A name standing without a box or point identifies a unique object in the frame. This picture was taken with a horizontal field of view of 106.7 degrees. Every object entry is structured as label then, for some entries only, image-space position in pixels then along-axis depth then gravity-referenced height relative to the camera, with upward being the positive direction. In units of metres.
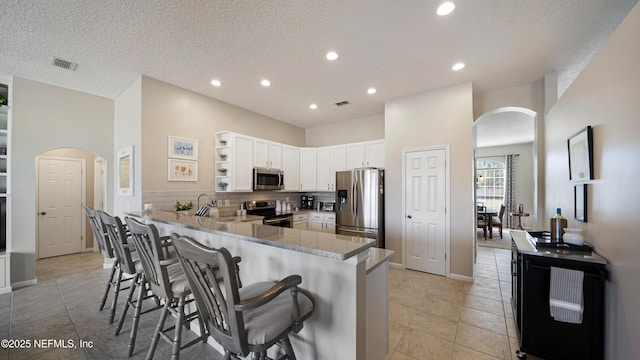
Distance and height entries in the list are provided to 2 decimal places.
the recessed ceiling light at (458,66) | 3.07 +1.52
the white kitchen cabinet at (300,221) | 4.99 -0.83
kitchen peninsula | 1.29 -0.61
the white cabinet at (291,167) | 5.34 +0.36
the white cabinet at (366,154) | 4.70 +0.57
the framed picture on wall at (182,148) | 3.69 +0.55
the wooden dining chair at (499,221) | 6.77 -1.15
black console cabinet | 1.69 -1.03
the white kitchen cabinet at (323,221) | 5.04 -0.86
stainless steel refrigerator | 4.29 -0.41
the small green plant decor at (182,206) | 3.60 -0.36
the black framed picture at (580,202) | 2.01 -0.18
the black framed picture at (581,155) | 1.88 +0.23
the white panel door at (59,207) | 4.71 -0.50
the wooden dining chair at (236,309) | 1.00 -0.64
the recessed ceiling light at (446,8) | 2.05 +1.53
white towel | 1.70 -0.83
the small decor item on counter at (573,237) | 1.98 -0.46
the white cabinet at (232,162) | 4.20 +0.36
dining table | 6.50 -1.00
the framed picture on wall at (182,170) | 3.68 +0.20
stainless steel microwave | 4.57 +0.07
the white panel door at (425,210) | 3.82 -0.48
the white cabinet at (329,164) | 5.26 +0.42
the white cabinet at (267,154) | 4.64 +0.59
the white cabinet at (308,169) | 5.59 +0.31
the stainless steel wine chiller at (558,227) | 2.20 -0.42
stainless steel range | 4.38 -0.61
